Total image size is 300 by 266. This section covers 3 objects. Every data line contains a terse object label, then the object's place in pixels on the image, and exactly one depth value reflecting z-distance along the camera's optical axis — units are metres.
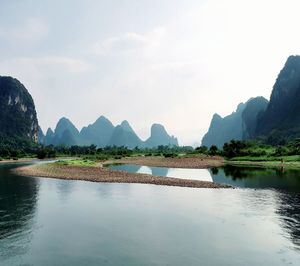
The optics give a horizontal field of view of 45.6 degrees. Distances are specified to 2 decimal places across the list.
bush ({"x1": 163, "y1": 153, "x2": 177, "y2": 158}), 125.94
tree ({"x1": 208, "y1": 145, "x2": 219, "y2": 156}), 132.02
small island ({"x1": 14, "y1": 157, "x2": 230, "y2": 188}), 51.25
